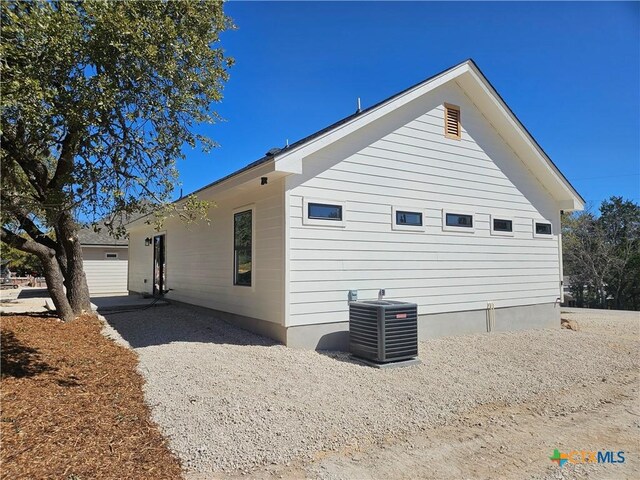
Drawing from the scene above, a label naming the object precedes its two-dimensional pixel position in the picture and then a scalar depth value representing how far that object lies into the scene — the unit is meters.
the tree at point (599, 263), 25.28
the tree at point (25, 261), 27.56
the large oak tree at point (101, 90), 4.70
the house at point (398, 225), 7.48
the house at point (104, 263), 22.19
